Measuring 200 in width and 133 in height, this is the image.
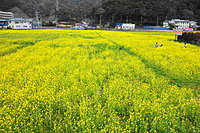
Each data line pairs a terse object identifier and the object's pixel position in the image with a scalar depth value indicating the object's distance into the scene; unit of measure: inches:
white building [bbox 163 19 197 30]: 3503.9
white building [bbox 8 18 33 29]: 2874.0
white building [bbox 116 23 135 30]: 3177.2
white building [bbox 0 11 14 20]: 4740.4
